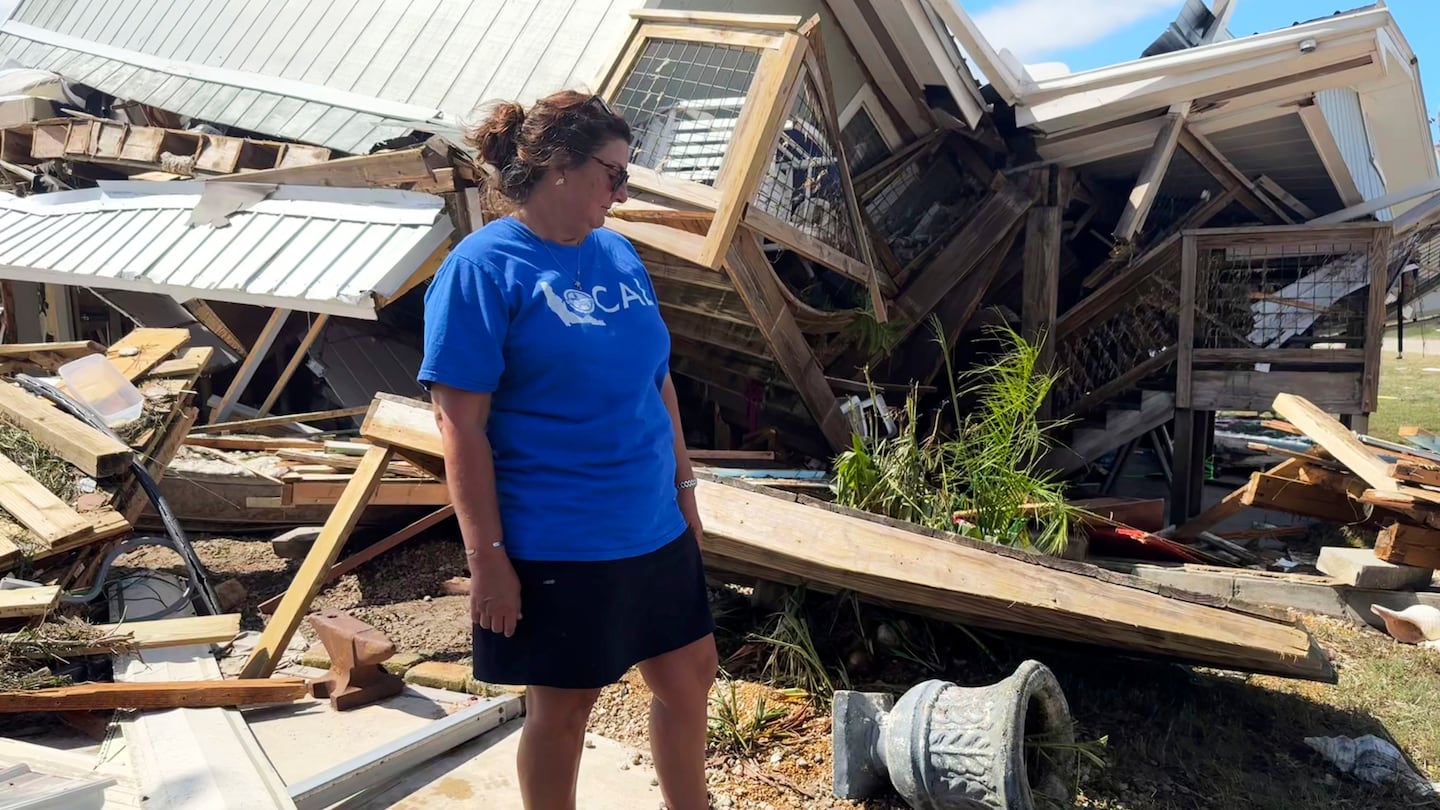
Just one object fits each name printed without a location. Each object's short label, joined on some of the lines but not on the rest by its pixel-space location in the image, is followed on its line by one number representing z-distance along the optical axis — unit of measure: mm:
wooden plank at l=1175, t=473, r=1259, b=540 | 5840
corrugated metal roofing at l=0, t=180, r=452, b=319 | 5297
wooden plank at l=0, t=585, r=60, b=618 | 3051
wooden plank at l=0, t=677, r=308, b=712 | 2648
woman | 1891
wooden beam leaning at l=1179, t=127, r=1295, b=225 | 6984
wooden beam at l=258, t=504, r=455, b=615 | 4691
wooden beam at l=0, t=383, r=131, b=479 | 4012
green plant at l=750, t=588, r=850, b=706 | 3457
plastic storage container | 4559
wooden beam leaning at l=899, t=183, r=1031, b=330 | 6598
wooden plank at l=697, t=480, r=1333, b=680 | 2973
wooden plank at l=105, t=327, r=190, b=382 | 4945
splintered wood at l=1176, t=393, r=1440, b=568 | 4629
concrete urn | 2480
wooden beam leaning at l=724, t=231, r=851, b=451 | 4754
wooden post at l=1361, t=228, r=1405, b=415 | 6945
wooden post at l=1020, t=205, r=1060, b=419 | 7164
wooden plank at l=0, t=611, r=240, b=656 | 3217
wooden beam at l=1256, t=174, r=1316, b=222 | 7922
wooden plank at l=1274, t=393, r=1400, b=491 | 4969
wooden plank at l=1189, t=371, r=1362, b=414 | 7059
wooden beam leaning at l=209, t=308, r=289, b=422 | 6891
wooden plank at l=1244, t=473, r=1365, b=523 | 5758
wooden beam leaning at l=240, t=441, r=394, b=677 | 3242
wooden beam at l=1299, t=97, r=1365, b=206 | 6387
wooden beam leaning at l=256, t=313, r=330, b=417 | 6832
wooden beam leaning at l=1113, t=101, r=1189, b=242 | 6324
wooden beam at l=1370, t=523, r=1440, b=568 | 4613
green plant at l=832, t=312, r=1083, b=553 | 3904
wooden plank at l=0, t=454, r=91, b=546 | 3561
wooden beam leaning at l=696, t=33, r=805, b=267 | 4176
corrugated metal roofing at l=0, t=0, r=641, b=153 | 6793
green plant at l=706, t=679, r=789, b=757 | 3104
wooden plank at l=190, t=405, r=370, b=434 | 6246
